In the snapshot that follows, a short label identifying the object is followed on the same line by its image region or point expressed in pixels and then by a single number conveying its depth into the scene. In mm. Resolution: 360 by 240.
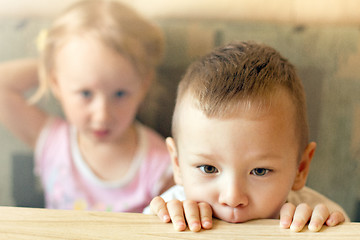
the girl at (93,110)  1096
